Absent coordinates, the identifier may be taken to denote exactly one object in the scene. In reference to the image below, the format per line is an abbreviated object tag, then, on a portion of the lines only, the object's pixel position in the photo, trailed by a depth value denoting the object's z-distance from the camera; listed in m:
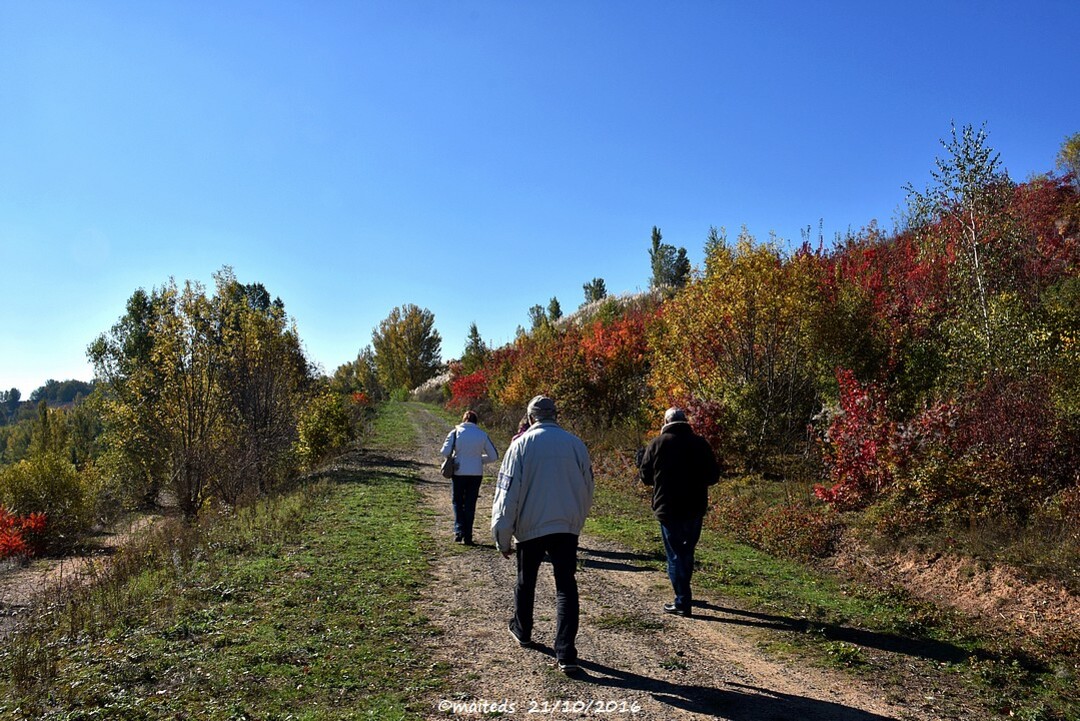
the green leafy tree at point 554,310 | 65.36
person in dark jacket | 6.91
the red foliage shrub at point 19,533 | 19.89
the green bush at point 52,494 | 22.77
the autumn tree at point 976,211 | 11.98
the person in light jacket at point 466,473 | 10.48
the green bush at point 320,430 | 22.48
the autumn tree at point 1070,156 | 38.33
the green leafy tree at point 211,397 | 18.02
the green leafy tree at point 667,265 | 62.28
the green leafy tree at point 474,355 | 50.94
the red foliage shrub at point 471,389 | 43.44
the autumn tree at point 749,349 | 15.84
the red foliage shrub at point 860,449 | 10.55
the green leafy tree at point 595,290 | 76.05
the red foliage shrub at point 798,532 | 10.17
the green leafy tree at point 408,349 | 80.75
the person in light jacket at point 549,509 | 5.30
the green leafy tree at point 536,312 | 58.63
